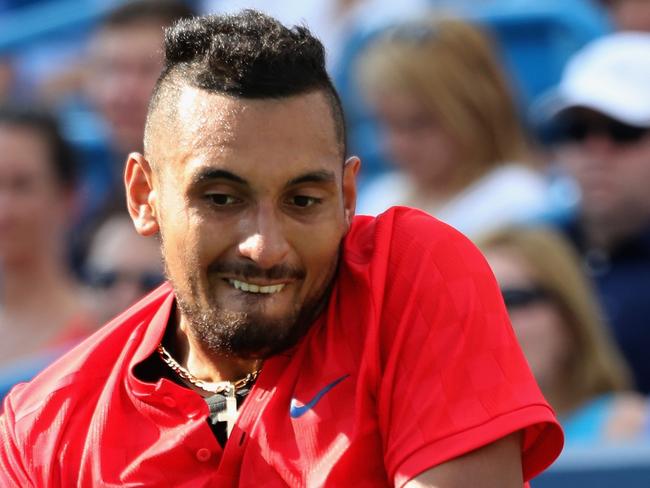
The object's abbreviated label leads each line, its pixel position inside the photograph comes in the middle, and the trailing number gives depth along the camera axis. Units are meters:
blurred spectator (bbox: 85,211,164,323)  9.28
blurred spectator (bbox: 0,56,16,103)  13.00
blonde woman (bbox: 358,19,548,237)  9.27
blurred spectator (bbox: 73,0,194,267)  11.09
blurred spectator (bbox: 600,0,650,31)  10.27
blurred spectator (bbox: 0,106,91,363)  9.85
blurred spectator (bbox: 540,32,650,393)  8.61
